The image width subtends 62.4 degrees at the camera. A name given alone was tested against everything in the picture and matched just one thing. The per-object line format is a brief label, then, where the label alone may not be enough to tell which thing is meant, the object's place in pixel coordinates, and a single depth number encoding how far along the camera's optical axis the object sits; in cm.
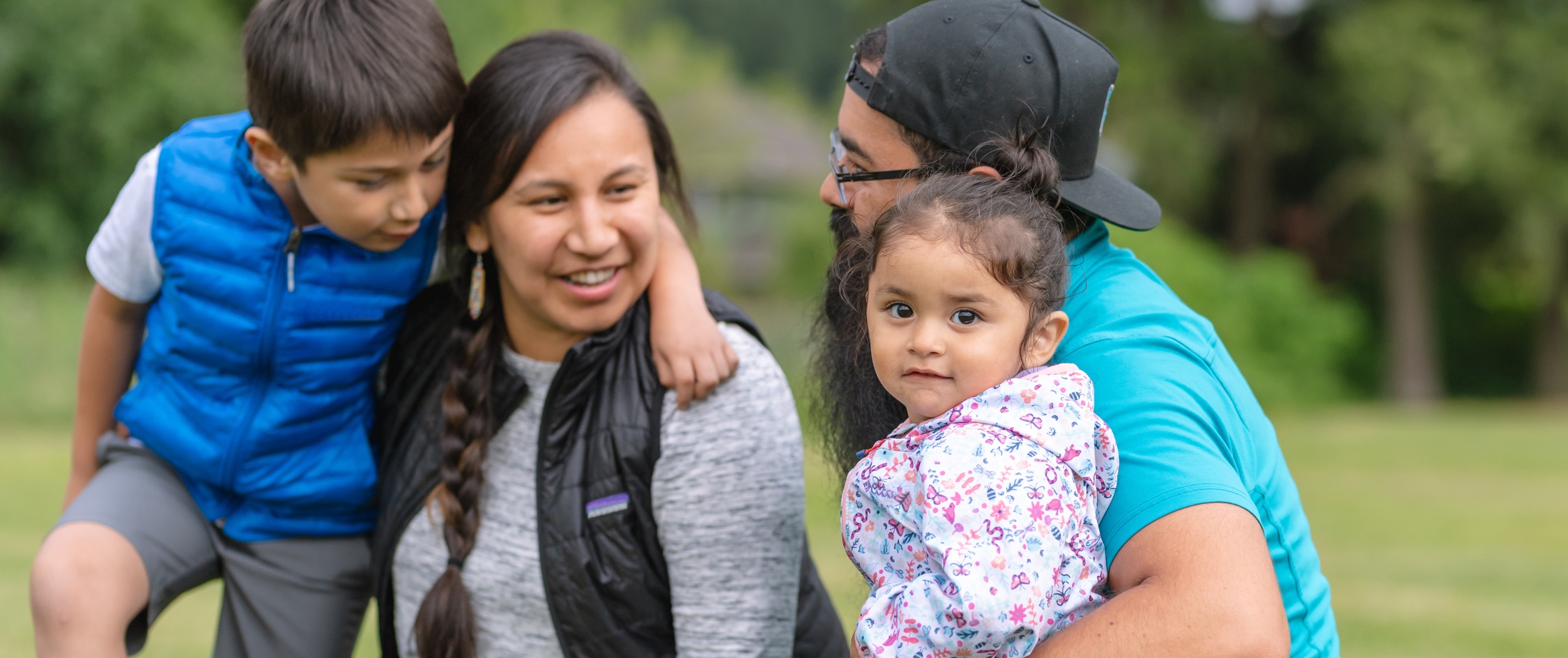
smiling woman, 263
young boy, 267
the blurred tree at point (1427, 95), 2112
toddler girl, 186
